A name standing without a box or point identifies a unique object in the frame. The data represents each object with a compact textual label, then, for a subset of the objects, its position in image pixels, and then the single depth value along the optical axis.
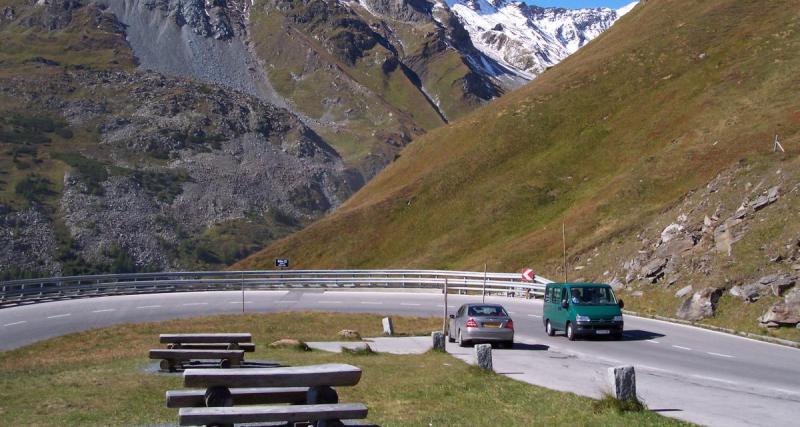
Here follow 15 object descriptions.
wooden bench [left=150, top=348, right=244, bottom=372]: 15.28
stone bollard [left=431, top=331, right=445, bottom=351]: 21.56
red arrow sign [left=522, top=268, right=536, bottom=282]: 36.62
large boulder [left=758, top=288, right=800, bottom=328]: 24.80
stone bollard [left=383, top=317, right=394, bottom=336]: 28.97
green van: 25.70
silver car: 24.02
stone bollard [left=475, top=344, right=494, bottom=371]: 16.33
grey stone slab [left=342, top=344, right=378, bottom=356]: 20.38
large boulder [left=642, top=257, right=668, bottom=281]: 35.34
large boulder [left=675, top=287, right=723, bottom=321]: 29.38
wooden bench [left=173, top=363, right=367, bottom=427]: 7.60
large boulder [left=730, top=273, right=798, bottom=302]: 26.45
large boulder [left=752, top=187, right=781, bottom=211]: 32.94
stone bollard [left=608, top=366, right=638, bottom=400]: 11.75
